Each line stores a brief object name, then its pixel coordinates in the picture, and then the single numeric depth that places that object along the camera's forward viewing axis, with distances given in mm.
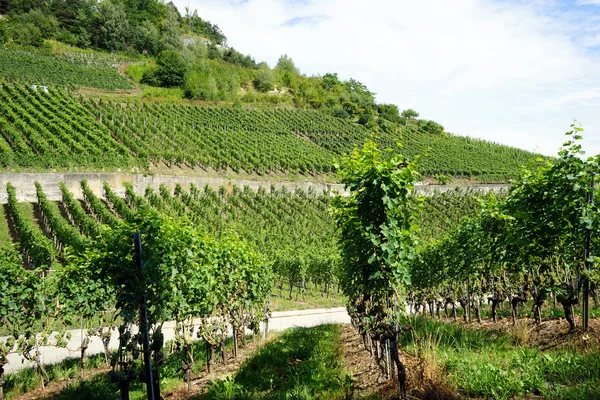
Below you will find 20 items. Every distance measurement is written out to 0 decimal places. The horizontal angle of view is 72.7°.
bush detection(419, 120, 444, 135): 83875
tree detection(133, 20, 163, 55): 91188
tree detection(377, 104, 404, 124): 90750
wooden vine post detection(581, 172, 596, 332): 6949
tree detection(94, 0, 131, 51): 84938
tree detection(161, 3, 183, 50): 95188
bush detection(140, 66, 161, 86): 71250
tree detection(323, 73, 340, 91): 108812
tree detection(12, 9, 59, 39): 77188
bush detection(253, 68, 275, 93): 91000
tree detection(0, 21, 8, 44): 68375
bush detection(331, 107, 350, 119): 83812
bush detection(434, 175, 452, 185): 50706
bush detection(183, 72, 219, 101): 71062
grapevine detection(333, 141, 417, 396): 5523
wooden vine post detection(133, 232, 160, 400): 5414
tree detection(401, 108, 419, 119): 98688
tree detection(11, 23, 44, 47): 70375
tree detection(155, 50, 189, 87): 73062
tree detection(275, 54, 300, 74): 120506
